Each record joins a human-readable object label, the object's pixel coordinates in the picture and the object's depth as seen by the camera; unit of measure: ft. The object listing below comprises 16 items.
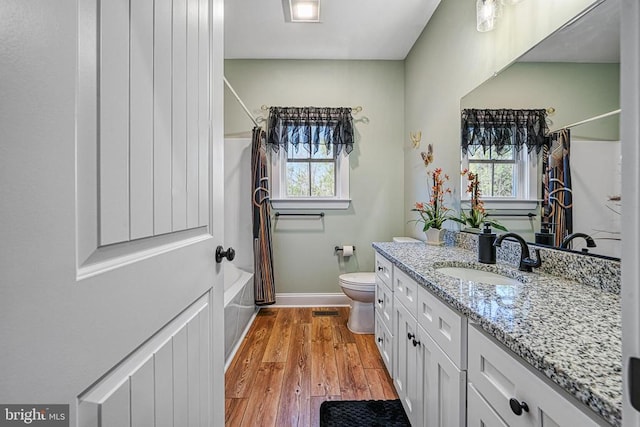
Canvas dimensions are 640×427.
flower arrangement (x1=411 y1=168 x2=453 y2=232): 7.11
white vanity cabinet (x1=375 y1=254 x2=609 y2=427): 1.92
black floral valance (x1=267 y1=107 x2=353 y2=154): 9.72
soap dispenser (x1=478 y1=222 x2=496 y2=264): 4.66
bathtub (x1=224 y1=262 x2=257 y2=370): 6.51
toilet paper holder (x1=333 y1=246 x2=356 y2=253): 10.00
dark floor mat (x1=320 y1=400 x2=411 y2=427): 4.71
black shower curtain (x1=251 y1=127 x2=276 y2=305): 9.05
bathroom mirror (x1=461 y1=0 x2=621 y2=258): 3.21
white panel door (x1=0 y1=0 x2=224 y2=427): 1.18
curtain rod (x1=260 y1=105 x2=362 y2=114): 9.96
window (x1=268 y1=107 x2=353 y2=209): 9.75
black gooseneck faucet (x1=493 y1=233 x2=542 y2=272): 4.04
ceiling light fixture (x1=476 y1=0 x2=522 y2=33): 5.01
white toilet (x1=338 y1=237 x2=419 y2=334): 7.69
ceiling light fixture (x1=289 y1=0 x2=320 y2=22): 7.11
